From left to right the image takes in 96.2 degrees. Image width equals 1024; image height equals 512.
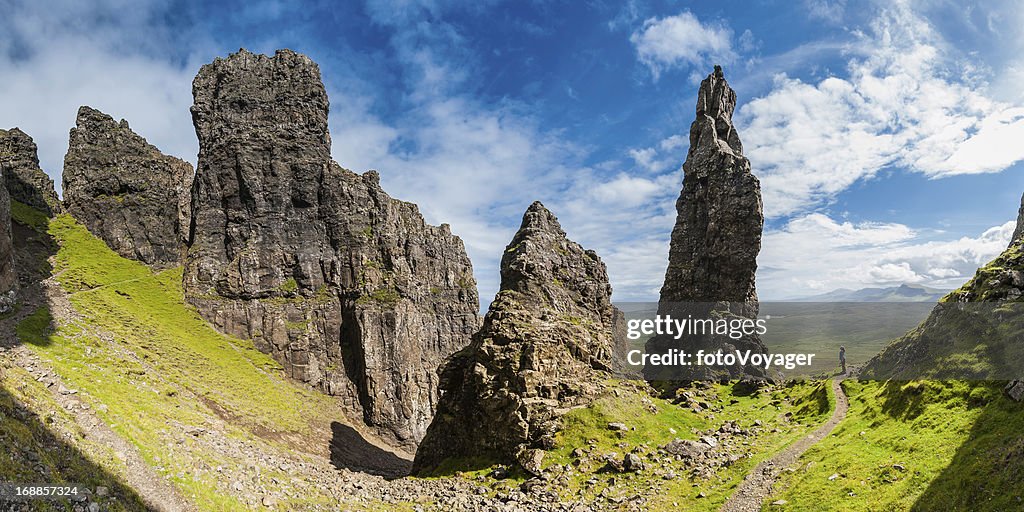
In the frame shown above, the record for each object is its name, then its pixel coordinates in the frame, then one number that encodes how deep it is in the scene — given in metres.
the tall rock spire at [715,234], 94.81
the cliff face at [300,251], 115.56
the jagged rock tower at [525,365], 57.97
